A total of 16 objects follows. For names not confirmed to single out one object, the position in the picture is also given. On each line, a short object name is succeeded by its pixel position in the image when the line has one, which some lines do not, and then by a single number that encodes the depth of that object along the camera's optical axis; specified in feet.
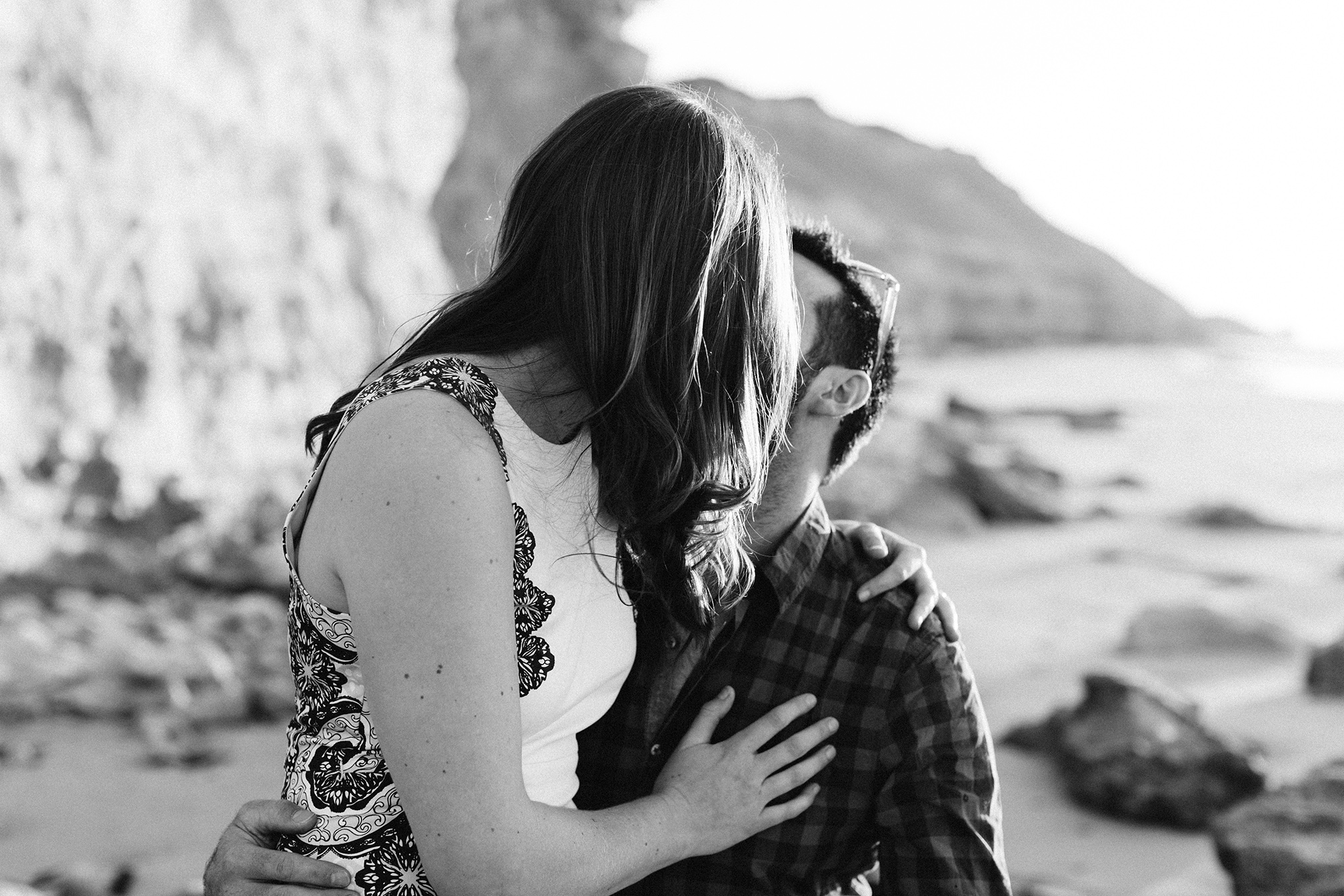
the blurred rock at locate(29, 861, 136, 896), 11.47
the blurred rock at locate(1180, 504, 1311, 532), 33.83
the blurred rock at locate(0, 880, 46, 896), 9.80
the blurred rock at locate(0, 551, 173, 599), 20.02
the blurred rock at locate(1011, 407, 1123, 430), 60.29
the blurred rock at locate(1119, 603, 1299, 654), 20.53
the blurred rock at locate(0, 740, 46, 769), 14.34
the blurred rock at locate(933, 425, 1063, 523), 34.40
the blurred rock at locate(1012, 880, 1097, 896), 11.39
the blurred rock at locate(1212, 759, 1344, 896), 9.97
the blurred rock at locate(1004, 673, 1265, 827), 13.14
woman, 3.84
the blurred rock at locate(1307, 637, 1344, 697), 18.01
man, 5.66
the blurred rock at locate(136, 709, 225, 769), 14.71
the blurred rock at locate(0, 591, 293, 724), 16.01
